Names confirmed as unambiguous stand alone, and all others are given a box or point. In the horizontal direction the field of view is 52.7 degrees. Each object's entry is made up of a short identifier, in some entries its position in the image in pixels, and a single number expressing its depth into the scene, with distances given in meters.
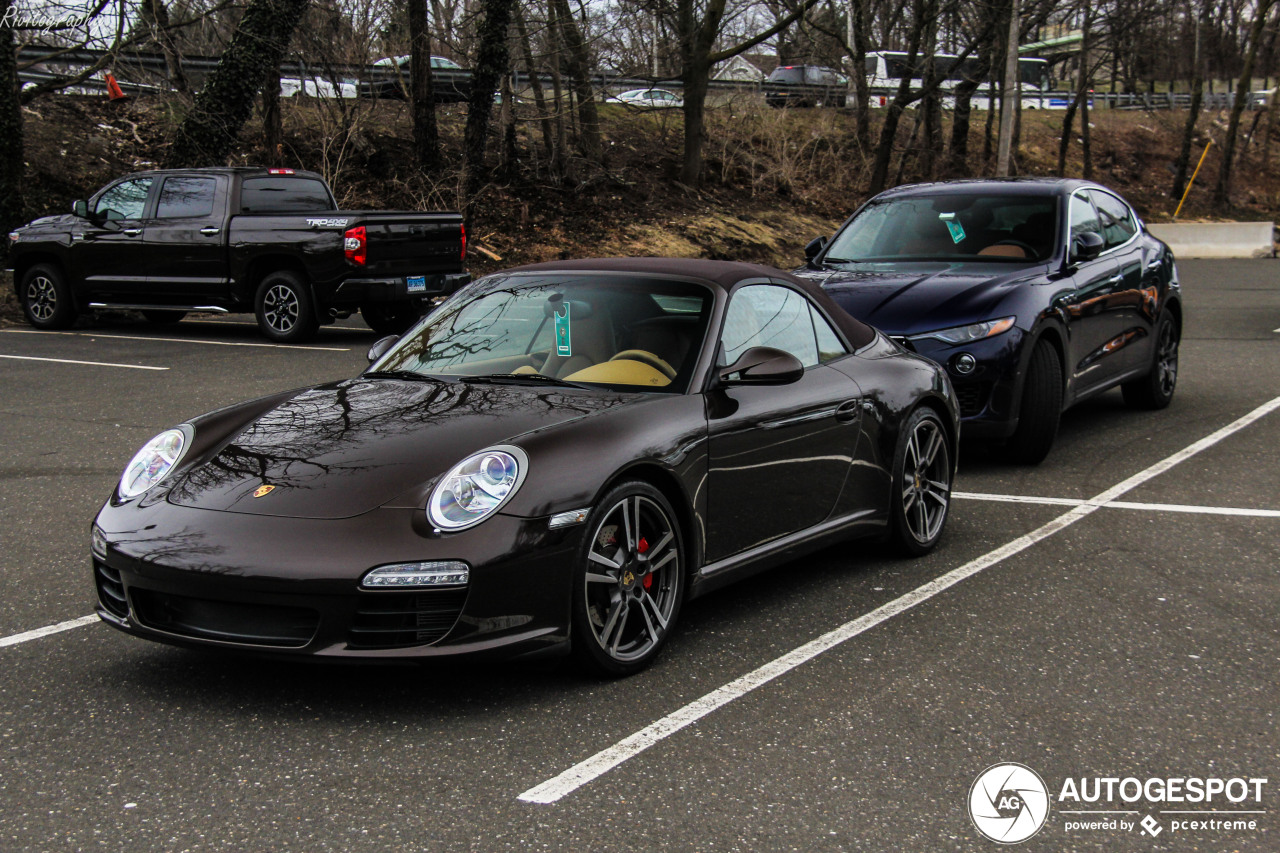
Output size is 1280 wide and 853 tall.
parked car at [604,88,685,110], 30.45
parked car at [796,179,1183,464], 7.77
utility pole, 25.66
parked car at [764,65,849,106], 38.22
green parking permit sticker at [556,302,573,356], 5.08
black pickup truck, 14.37
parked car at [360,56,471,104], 24.23
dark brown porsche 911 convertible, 3.86
